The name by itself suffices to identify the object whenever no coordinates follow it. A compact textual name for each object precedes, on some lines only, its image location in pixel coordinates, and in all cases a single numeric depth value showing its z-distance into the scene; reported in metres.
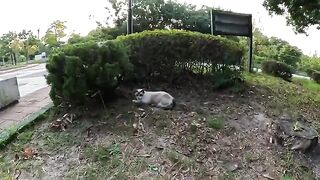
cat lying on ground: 2.58
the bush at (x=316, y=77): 5.70
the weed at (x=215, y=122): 2.40
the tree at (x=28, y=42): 16.36
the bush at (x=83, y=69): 2.36
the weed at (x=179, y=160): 2.02
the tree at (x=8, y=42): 17.82
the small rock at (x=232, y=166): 2.06
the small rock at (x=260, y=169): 2.10
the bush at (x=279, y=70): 5.03
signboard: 4.14
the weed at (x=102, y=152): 2.07
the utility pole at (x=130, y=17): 4.24
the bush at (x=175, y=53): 2.92
